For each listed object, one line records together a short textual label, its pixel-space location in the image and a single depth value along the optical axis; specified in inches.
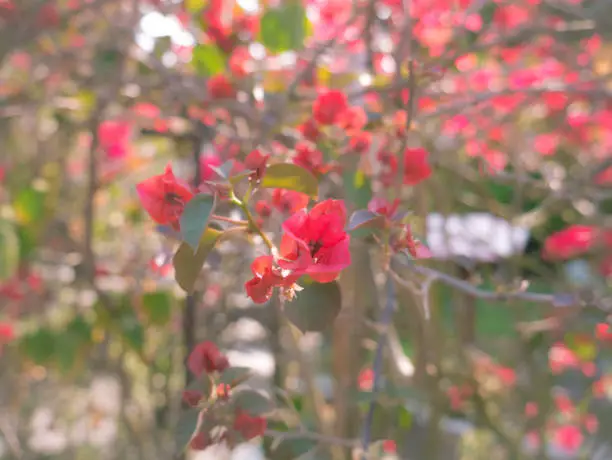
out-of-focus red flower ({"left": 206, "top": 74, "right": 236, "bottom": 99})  34.0
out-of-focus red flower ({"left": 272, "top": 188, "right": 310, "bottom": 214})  21.0
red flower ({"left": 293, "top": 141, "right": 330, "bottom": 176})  24.0
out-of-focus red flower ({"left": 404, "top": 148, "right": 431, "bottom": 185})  24.8
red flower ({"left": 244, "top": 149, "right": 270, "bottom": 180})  18.6
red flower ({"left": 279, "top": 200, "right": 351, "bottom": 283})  16.3
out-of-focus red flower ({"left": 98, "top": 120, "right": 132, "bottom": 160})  60.4
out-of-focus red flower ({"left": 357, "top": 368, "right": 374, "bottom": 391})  49.4
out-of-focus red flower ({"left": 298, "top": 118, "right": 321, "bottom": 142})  27.5
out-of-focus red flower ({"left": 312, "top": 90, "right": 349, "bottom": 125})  26.8
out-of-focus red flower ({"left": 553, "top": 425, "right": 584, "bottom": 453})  68.7
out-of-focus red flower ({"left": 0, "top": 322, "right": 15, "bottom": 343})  57.1
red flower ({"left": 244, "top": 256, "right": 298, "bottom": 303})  16.4
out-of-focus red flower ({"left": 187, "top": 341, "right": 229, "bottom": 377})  22.8
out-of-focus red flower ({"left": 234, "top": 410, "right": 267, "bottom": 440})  22.8
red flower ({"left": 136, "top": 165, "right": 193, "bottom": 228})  18.4
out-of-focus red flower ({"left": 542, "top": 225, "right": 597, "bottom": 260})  52.0
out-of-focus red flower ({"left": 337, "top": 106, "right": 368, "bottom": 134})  27.4
